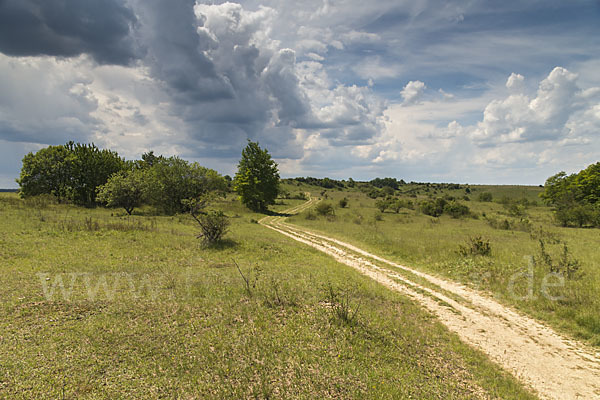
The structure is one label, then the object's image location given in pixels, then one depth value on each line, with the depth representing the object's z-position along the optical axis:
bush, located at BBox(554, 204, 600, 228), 41.44
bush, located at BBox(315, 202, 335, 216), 53.51
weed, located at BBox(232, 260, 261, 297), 10.69
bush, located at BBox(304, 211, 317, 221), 48.56
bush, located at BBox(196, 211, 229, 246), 20.23
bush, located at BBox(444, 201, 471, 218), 57.94
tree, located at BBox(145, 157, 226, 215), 45.72
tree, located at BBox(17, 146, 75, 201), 48.84
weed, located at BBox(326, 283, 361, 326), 8.72
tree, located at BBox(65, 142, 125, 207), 51.47
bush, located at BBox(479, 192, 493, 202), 104.26
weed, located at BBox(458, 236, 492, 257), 18.47
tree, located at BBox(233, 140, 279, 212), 57.69
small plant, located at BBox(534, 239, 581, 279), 14.02
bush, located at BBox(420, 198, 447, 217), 62.97
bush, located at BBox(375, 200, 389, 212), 65.19
